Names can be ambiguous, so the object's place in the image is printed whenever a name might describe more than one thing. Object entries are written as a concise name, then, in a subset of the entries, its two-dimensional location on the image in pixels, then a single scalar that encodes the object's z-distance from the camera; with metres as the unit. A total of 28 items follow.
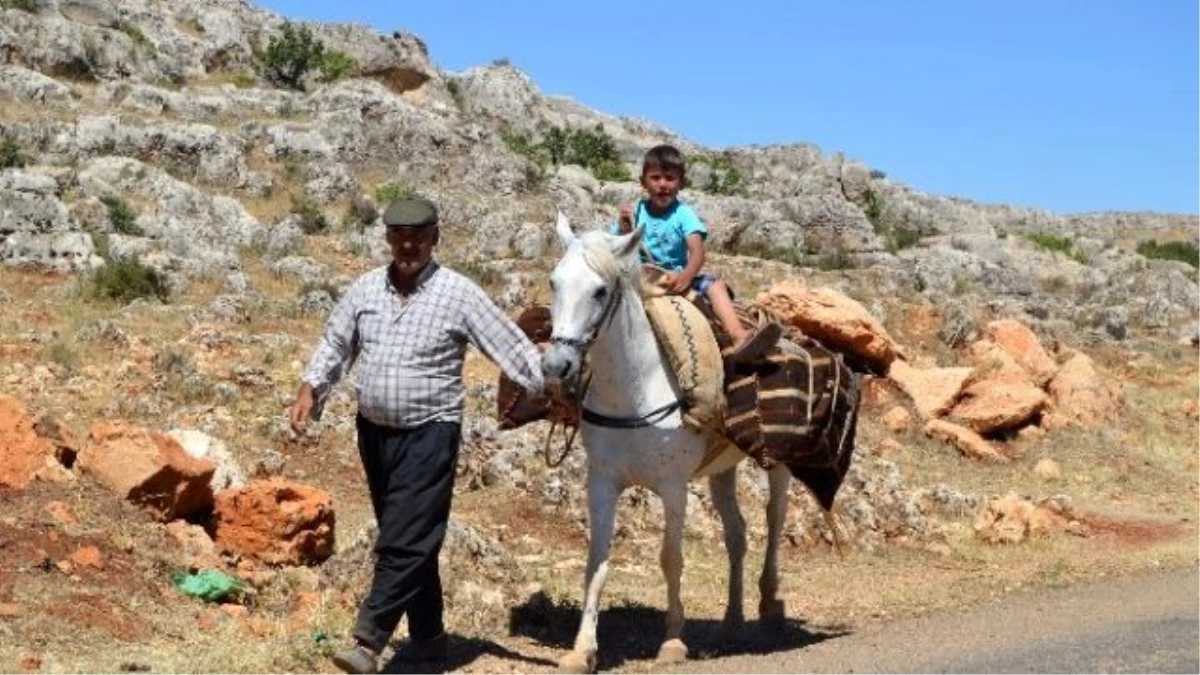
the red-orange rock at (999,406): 19.23
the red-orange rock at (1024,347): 22.22
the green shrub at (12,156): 26.89
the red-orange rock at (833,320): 20.02
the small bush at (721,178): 41.16
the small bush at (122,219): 25.50
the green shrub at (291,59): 47.69
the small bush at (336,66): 48.75
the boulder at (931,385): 19.50
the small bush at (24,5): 38.31
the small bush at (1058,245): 42.28
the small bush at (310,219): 29.20
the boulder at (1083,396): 20.58
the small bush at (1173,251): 52.88
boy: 7.50
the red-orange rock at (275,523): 9.59
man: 6.05
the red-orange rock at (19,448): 9.11
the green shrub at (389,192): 32.25
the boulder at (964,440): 18.33
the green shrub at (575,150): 42.03
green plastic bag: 8.31
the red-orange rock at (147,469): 9.30
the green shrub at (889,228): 37.41
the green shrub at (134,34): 41.54
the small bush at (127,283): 21.03
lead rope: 6.76
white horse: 6.22
